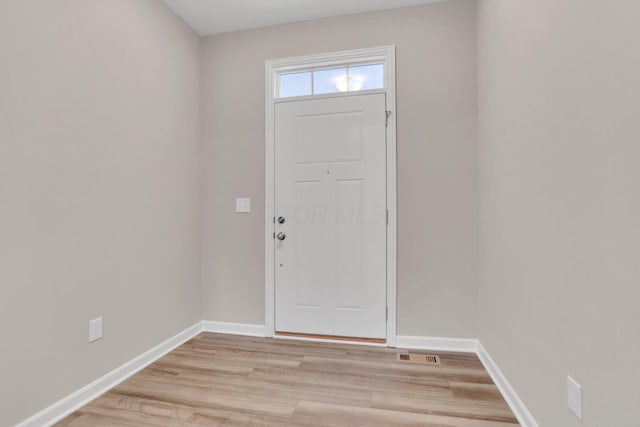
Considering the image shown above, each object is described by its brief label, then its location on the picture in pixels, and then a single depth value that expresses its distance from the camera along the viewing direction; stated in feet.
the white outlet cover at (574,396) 3.88
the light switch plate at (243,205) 9.62
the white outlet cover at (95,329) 6.27
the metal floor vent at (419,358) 7.71
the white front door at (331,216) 8.75
